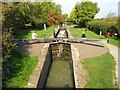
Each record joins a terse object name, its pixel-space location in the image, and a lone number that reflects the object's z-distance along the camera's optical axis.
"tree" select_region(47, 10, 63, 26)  22.22
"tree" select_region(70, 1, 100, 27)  24.59
